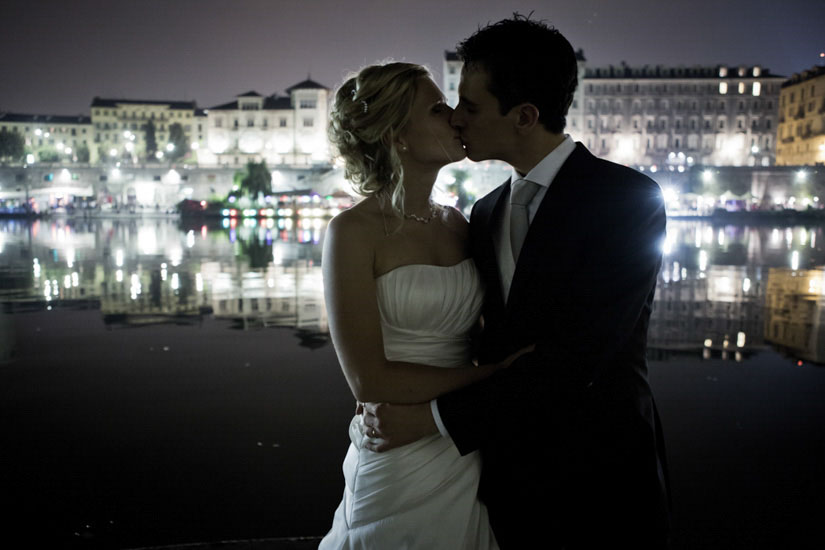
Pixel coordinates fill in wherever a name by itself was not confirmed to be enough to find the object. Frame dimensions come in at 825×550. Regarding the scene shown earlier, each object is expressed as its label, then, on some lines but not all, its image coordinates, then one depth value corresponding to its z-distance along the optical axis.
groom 1.86
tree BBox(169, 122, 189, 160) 101.46
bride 2.07
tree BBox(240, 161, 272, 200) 56.56
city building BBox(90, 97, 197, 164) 105.06
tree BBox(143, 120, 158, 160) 99.96
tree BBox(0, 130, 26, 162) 84.56
